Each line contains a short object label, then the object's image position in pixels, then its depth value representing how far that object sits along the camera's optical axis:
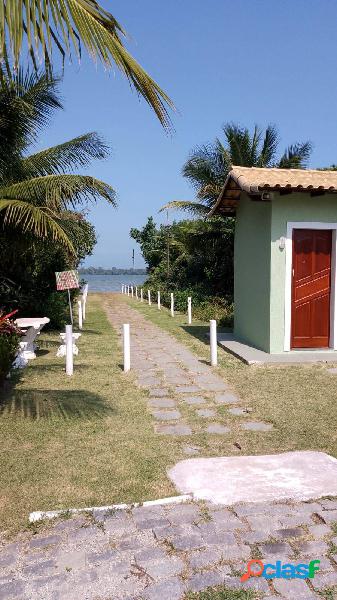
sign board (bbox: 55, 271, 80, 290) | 12.13
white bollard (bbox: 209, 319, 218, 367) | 8.69
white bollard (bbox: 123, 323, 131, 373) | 8.38
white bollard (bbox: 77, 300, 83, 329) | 15.29
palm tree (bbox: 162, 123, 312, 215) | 17.92
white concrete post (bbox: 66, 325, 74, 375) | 7.83
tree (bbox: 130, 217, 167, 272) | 32.56
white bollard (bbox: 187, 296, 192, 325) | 16.42
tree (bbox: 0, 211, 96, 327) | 10.48
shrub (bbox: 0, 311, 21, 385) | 6.69
